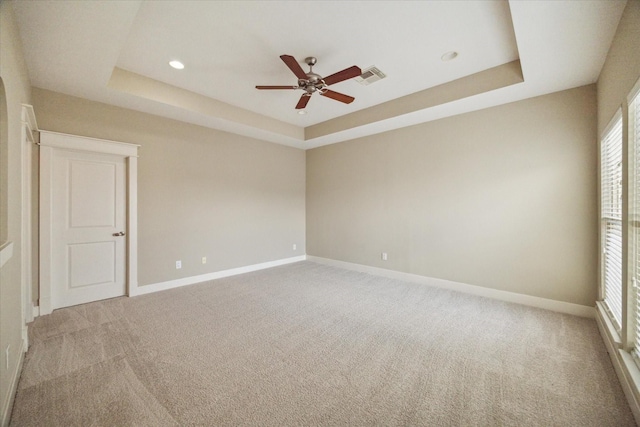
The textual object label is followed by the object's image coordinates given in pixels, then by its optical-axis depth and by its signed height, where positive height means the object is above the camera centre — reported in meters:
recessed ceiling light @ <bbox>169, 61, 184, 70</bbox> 3.01 +1.73
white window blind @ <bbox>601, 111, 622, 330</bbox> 2.30 -0.04
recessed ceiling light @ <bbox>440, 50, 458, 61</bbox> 2.83 +1.75
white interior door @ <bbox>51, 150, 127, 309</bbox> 3.27 -0.24
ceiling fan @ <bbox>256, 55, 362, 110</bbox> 2.48 +1.38
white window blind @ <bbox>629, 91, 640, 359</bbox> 1.84 +0.06
